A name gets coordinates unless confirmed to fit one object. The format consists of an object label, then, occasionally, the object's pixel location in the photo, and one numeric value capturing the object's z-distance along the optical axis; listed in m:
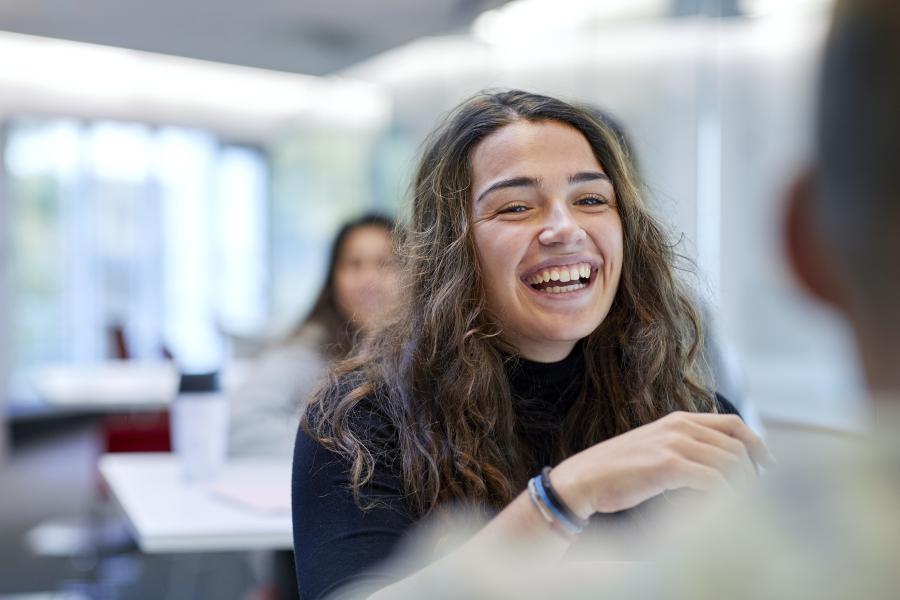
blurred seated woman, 2.51
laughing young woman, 1.07
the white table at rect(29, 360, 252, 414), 4.02
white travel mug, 2.17
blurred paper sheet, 1.95
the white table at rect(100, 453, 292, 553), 1.79
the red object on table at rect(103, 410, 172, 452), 3.44
